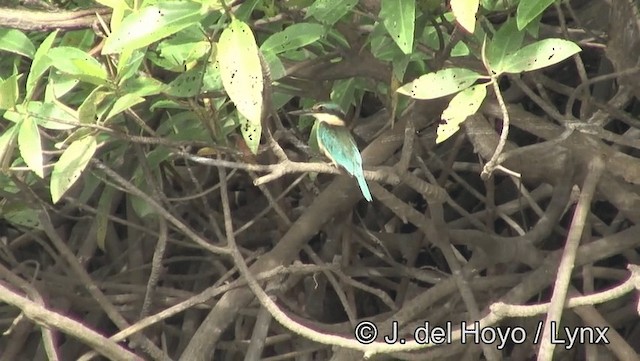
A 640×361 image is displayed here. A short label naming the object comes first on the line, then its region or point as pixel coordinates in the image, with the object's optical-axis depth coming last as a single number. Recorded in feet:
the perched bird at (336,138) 53.67
